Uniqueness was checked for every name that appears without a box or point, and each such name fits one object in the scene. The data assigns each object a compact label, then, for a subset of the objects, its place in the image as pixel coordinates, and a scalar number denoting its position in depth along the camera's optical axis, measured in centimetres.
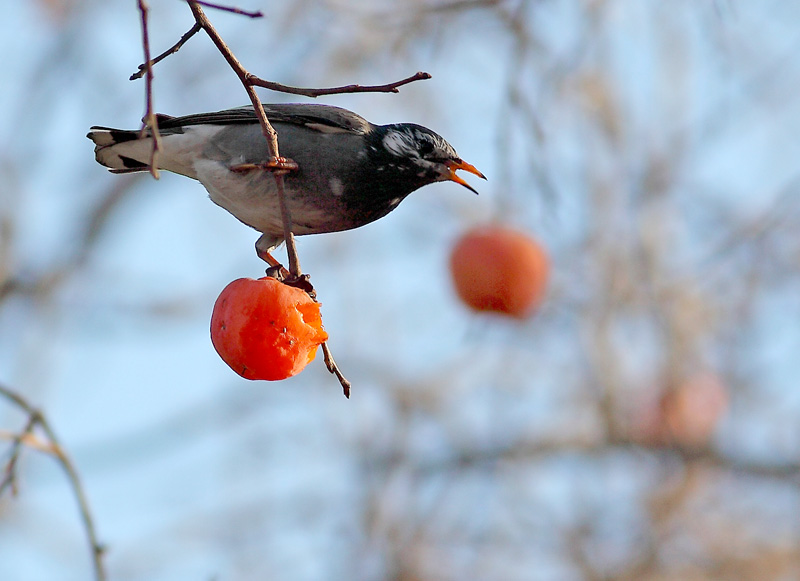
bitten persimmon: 556
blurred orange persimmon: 1077
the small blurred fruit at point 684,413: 1608
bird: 694
